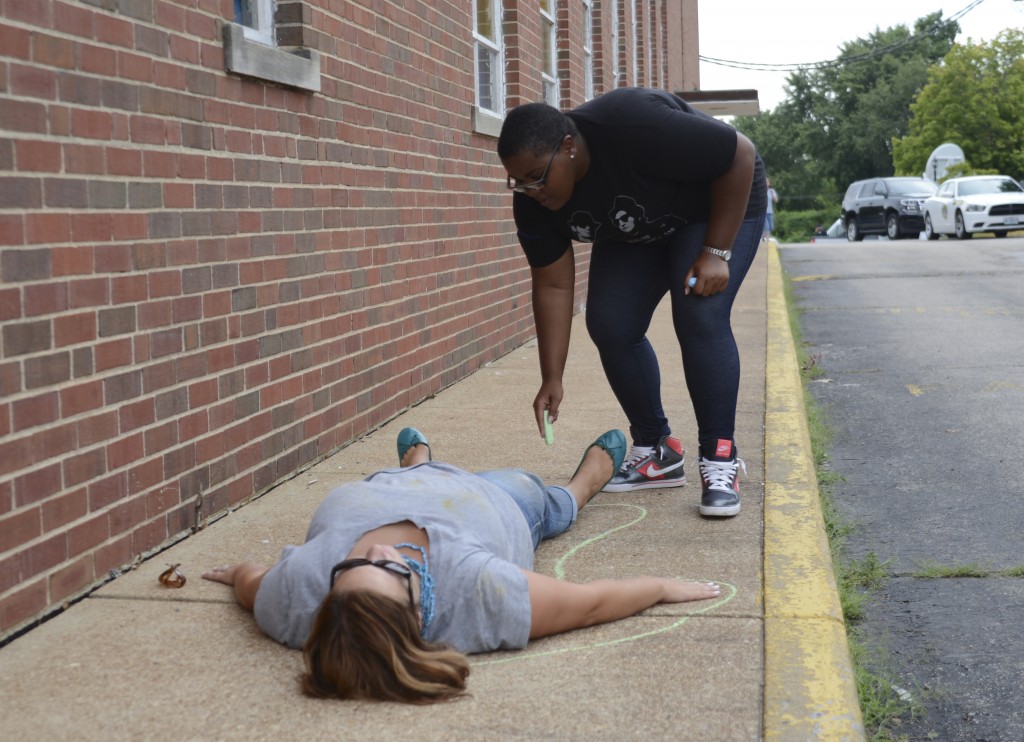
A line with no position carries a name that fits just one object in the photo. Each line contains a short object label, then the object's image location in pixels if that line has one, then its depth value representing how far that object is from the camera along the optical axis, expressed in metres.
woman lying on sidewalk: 2.64
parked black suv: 30.81
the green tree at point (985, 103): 44.84
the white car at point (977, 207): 26.75
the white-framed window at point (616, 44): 16.14
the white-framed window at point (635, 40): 16.95
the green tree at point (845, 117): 71.00
